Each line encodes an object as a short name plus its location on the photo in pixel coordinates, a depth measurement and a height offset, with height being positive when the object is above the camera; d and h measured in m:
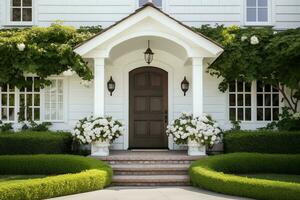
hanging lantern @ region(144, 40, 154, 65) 13.11 +1.41
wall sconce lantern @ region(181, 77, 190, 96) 13.73 +0.53
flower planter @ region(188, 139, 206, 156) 11.80 -1.25
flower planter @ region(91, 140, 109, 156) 11.82 -1.25
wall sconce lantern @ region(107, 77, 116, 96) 13.70 +0.52
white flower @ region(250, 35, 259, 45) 12.95 +1.82
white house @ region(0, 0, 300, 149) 13.91 +0.09
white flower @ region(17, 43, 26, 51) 12.65 +1.60
